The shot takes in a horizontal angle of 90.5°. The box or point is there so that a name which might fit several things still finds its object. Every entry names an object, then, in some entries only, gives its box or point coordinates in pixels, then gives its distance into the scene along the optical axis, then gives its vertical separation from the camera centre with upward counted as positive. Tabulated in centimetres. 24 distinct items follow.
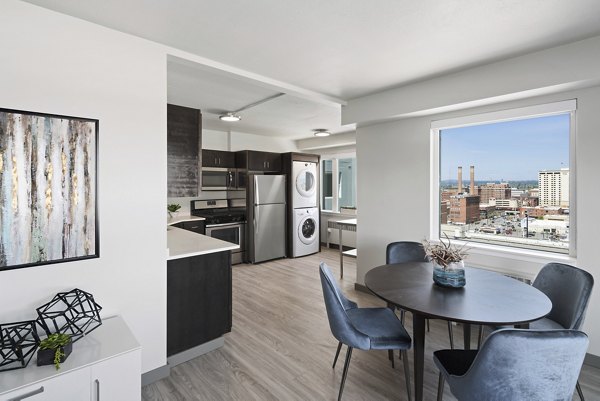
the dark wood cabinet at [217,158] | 541 +73
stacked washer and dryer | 592 -22
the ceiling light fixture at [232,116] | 424 +123
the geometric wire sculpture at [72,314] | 165 -69
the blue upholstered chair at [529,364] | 120 -70
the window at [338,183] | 667 +34
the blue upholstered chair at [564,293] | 185 -65
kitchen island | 236 -85
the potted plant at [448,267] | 198 -47
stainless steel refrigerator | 547 -38
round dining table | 156 -61
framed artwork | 164 +5
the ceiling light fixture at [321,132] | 573 +127
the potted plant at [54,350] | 145 -76
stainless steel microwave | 550 +35
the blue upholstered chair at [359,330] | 183 -86
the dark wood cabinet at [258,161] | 557 +71
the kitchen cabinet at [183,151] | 262 +42
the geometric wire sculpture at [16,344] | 145 -75
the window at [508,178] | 259 +19
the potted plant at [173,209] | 501 -20
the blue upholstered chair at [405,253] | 287 -54
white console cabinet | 134 -86
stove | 516 -41
